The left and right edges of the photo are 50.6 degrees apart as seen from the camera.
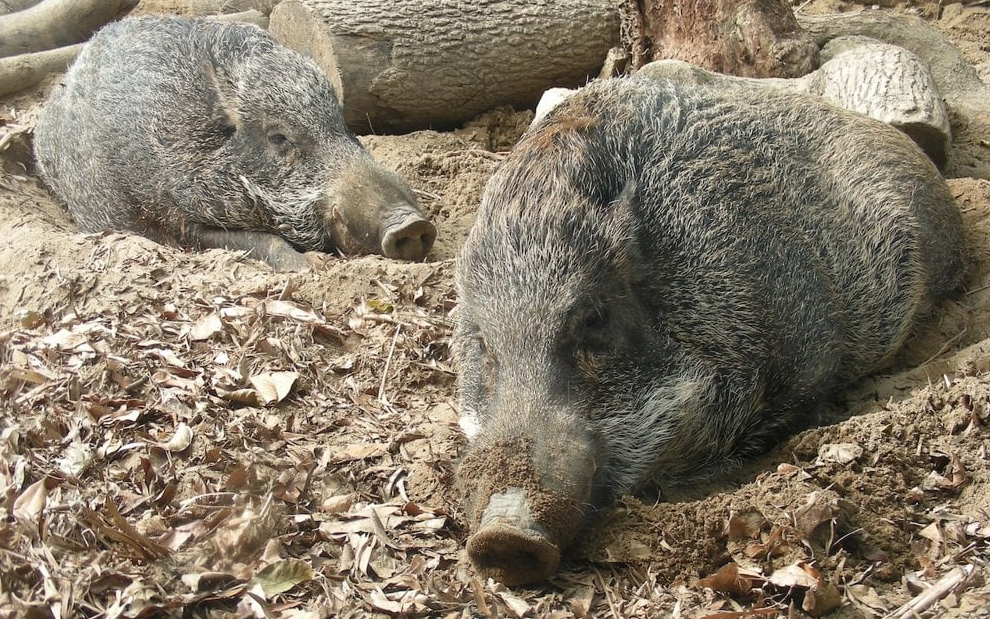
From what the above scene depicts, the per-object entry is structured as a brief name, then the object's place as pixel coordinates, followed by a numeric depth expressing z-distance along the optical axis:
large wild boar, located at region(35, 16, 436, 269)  6.90
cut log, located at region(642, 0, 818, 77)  7.05
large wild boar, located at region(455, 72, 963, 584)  3.93
